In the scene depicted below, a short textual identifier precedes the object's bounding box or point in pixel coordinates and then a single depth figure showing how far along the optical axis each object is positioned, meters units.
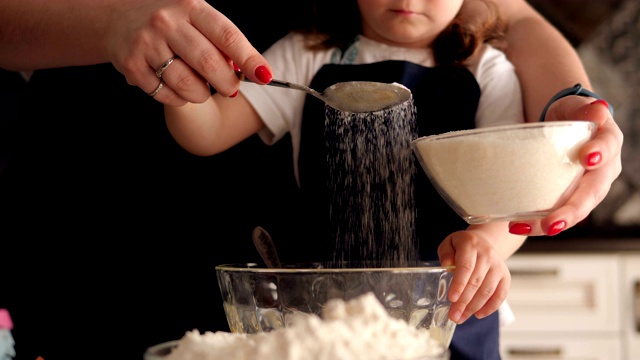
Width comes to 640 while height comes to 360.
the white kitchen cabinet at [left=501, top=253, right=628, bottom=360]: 2.21
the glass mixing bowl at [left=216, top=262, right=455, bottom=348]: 0.64
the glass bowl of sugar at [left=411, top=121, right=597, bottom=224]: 0.70
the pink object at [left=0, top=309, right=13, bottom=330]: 0.65
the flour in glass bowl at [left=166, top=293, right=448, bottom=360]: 0.46
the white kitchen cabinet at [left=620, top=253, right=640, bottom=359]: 2.20
